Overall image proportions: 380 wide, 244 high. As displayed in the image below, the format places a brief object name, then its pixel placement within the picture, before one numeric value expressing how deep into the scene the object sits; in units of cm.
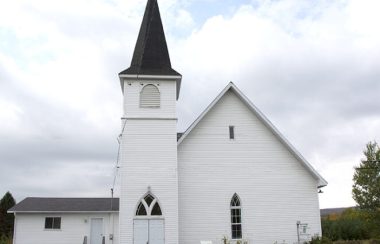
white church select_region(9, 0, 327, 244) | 2016
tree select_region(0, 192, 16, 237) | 3919
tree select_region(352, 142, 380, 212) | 3794
